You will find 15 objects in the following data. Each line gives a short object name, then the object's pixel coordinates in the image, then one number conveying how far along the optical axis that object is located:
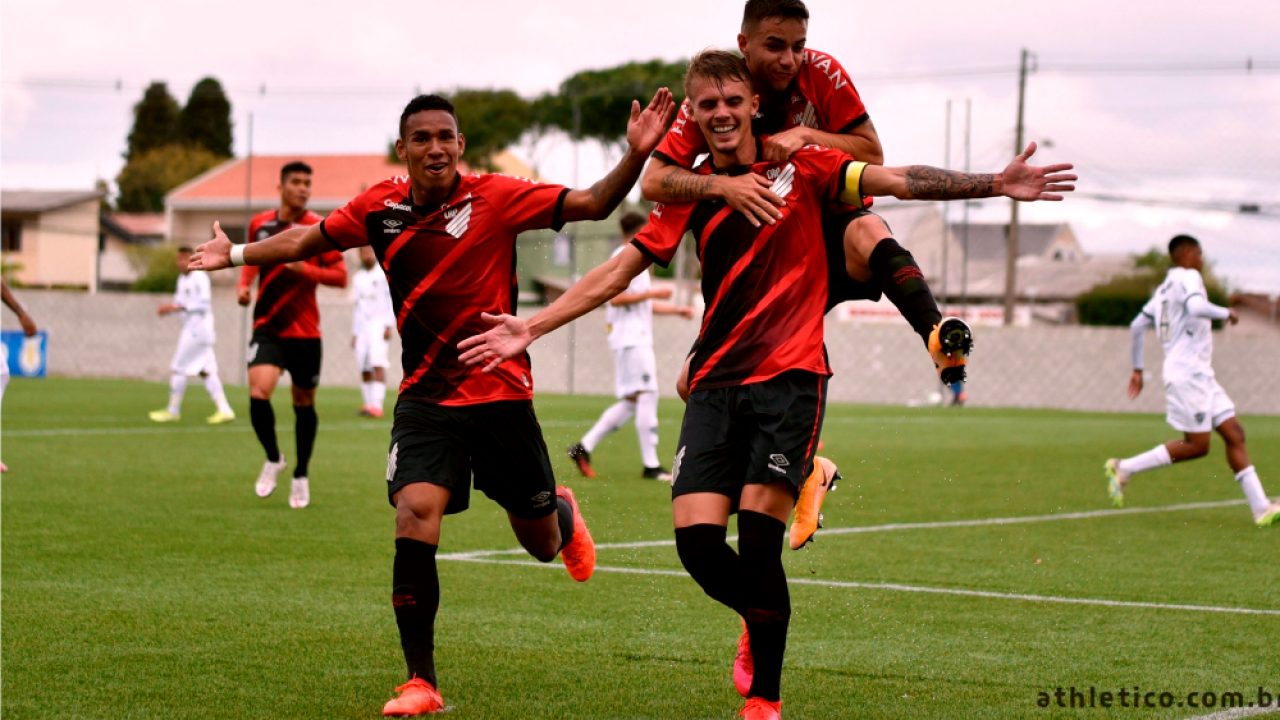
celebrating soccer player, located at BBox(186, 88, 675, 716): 6.14
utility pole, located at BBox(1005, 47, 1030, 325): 39.06
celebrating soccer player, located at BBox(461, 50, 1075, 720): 5.41
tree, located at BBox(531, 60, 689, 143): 58.89
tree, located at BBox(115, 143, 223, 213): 90.56
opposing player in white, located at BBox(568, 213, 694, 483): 15.31
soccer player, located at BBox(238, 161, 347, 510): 11.72
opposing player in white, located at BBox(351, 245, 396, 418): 24.75
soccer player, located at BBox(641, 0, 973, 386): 5.55
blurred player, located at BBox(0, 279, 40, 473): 13.05
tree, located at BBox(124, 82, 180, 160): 102.06
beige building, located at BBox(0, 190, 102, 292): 65.44
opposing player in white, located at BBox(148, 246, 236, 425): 22.55
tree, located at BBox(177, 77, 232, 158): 101.31
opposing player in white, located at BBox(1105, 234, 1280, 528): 12.63
